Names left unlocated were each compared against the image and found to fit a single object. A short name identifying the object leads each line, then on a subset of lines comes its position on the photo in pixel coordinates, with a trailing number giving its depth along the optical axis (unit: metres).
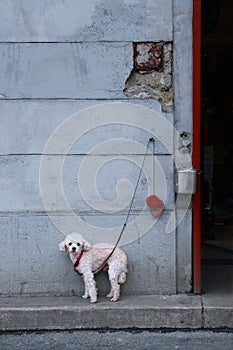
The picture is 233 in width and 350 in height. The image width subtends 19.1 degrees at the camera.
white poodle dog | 6.28
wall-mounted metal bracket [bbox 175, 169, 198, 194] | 6.34
